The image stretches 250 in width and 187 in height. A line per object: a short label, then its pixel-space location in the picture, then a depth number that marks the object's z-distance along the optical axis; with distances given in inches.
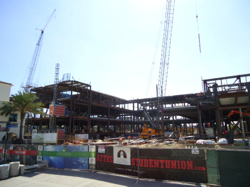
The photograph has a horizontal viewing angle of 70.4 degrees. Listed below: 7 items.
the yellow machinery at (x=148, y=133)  1563.5
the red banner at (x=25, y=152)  581.2
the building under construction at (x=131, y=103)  1143.3
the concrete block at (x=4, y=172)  440.2
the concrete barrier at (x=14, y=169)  461.4
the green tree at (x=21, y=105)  1320.1
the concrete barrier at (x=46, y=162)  536.7
